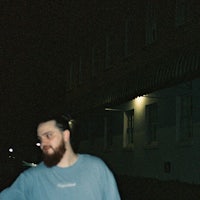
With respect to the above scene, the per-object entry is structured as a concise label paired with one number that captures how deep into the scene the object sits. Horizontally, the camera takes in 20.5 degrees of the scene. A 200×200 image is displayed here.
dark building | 19.42
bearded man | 3.83
